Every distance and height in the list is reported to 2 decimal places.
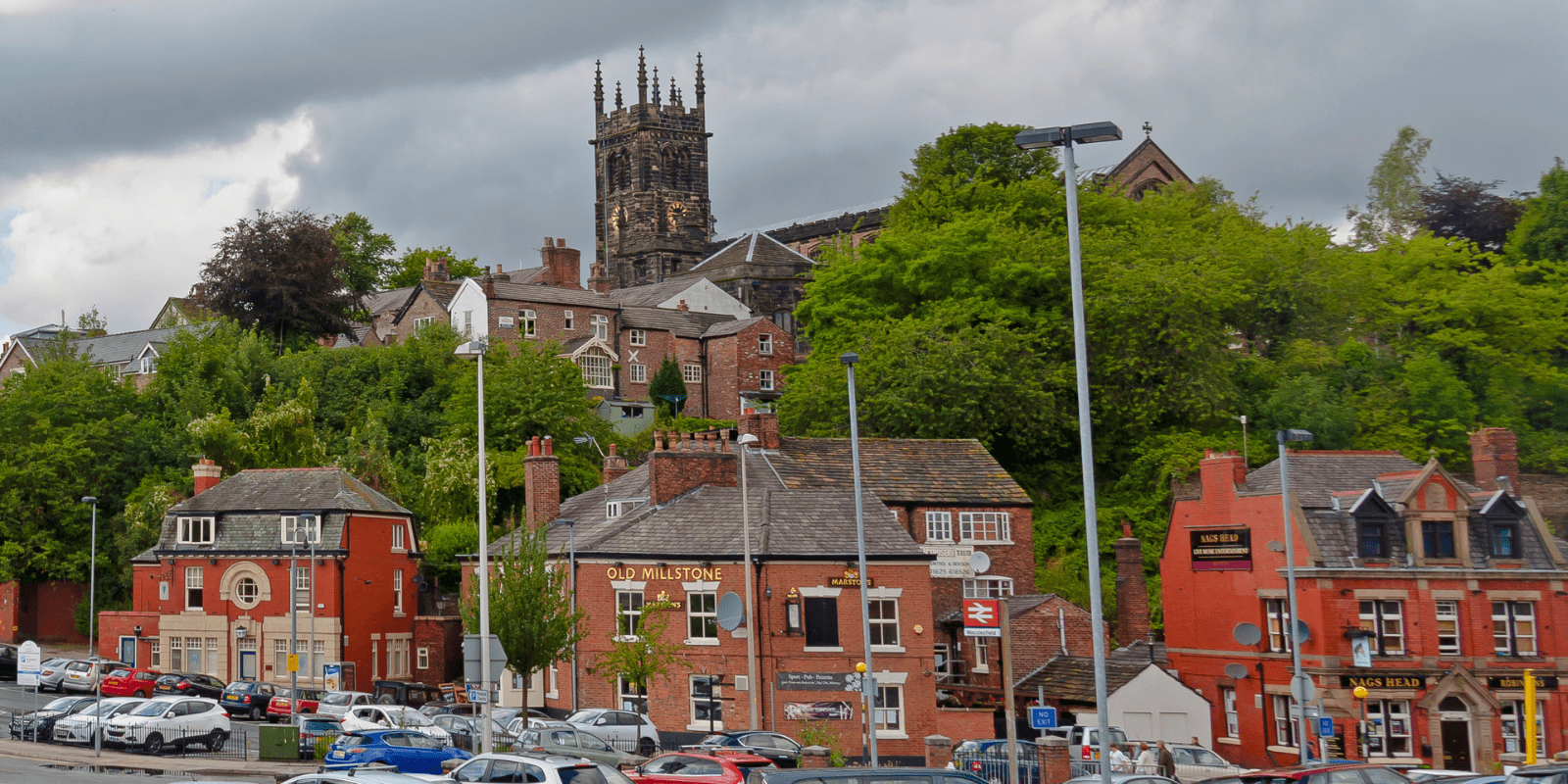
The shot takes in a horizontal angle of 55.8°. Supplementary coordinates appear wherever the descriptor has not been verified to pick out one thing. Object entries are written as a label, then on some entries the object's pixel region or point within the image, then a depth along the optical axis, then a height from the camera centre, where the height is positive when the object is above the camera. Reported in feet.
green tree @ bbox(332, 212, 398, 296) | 383.65 +90.11
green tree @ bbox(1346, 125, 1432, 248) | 276.21 +67.50
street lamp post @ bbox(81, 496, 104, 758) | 188.40 -2.35
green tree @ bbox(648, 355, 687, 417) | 297.53 +37.05
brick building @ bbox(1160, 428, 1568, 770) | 136.05 -6.10
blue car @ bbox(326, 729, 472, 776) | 107.04 -12.20
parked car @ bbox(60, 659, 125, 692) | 171.01 -9.62
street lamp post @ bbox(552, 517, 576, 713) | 139.13 +2.42
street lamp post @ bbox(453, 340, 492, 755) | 93.25 -1.72
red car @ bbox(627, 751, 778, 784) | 92.89 -12.53
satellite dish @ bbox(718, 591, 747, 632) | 121.90 -3.31
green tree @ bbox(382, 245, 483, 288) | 420.36 +90.41
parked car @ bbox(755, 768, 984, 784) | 73.00 -10.33
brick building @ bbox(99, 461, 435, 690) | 179.63 +0.40
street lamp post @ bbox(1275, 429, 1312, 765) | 107.14 -7.19
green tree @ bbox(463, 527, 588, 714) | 116.37 -2.72
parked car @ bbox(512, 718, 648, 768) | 112.68 -12.77
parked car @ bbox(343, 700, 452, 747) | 119.75 -11.38
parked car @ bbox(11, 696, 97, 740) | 128.88 -10.89
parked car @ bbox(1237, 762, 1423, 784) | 80.59 -12.25
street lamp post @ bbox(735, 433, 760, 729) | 123.54 -5.33
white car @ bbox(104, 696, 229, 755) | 124.26 -11.35
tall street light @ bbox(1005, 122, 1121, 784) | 67.87 +10.35
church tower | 463.01 +121.53
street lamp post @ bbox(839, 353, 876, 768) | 103.76 -4.29
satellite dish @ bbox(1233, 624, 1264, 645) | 139.74 -7.60
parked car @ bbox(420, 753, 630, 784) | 80.38 -10.47
